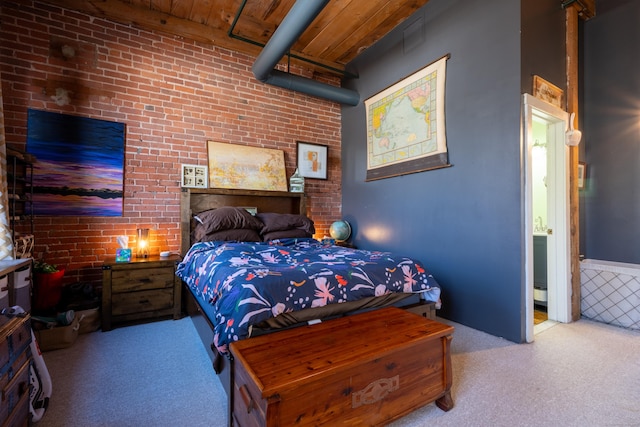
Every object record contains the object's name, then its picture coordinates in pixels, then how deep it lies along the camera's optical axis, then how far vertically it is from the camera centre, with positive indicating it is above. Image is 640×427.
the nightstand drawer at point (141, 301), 2.74 -0.83
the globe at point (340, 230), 4.27 -0.22
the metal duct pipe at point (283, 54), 2.61 +1.78
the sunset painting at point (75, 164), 2.84 +0.52
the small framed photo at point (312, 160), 4.37 +0.85
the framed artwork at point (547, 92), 2.57 +1.15
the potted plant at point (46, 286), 2.52 -0.62
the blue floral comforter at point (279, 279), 1.55 -0.41
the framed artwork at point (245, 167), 3.71 +0.64
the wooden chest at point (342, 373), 1.15 -0.69
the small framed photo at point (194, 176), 3.51 +0.48
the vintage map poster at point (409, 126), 3.07 +1.06
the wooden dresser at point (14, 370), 1.07 -0.62
